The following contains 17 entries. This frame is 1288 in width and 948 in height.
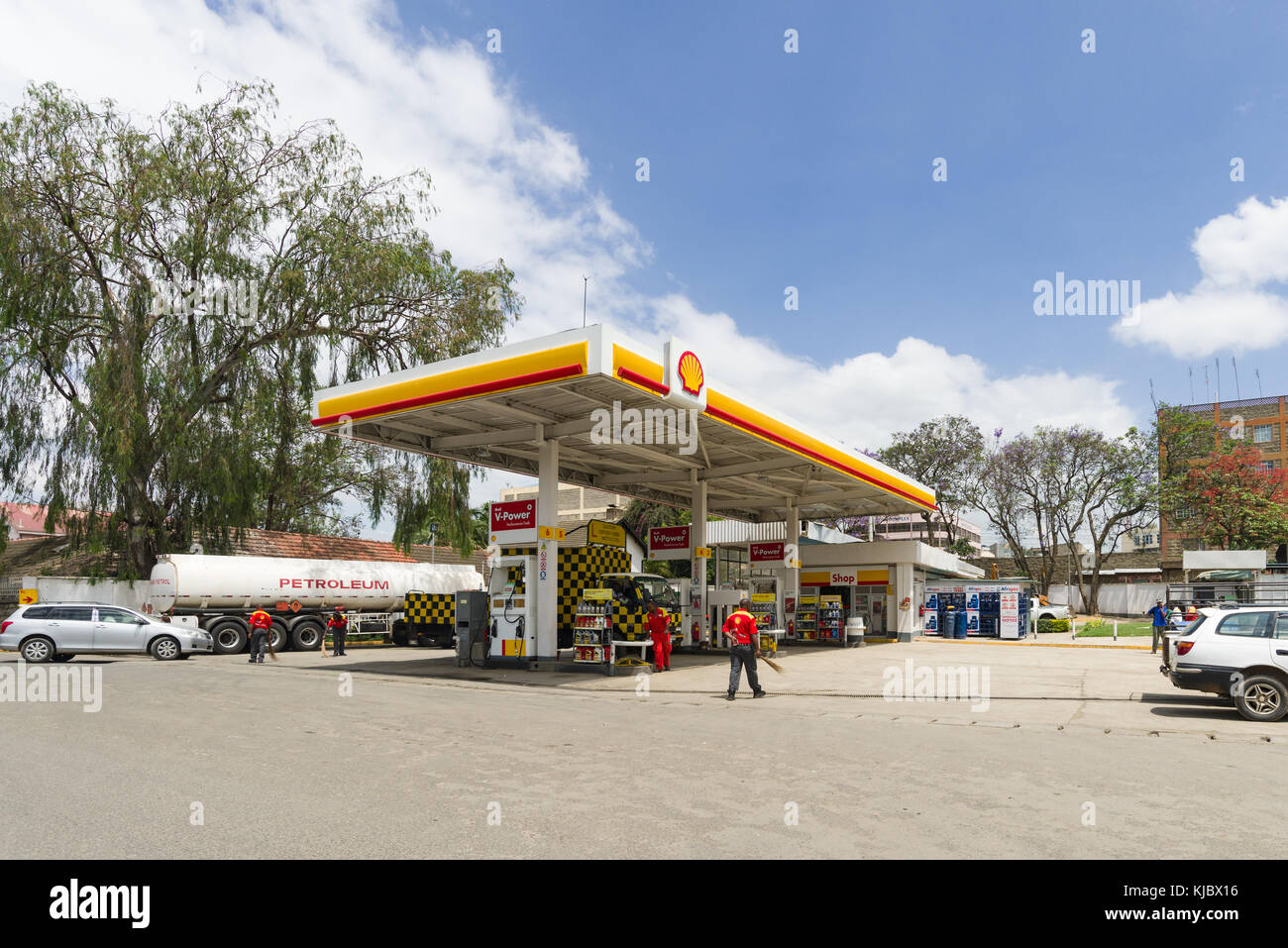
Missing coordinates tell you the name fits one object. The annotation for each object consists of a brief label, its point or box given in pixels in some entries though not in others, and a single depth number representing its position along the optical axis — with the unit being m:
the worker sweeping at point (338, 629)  25.16
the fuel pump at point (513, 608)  19.53
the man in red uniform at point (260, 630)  23.23
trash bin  29.09
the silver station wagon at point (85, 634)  20.66
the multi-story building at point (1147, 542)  73.31
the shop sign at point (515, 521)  19.50
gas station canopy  15.88
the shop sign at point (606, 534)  23.47
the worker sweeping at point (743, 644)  14.84
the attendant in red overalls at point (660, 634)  19.16
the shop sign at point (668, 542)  26.69
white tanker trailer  26.12
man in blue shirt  23.23
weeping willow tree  25.56
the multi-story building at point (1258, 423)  75.06
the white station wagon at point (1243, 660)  11.71
